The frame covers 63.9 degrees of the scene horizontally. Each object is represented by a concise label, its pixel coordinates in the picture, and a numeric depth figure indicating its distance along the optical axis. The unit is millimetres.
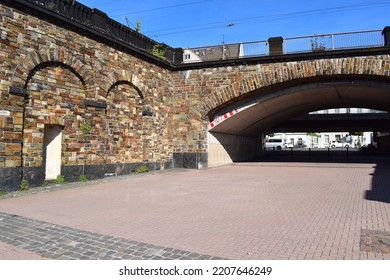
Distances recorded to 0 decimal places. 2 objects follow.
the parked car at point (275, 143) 52666
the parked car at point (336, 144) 71769
